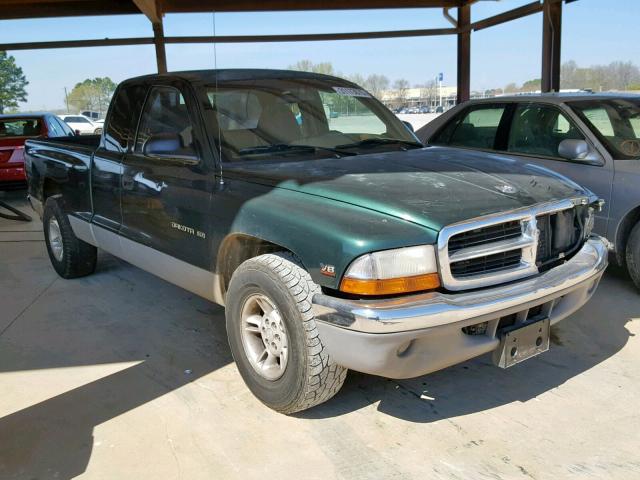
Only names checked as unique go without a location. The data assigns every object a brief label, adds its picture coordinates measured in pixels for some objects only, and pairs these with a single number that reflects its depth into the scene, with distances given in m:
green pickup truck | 2.62
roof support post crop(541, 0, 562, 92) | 10.06
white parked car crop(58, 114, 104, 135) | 27.81
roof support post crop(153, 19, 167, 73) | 12.49
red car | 10.92
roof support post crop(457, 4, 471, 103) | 12.65
